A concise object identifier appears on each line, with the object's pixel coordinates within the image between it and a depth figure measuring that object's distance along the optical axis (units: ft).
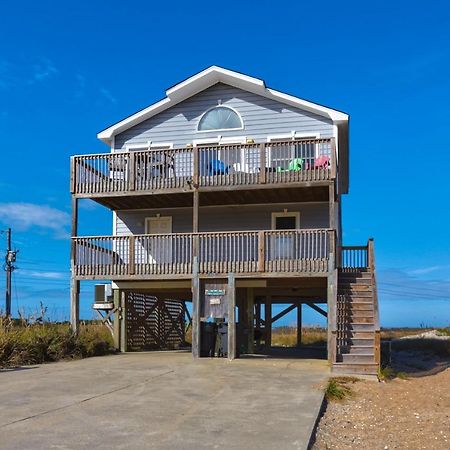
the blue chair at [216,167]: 63.16
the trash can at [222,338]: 60.75
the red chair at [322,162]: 60.23
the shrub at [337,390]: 34.59
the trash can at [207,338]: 59.88
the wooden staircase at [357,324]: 45.73
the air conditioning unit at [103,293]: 74.93
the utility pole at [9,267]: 156.35
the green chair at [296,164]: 61.93
